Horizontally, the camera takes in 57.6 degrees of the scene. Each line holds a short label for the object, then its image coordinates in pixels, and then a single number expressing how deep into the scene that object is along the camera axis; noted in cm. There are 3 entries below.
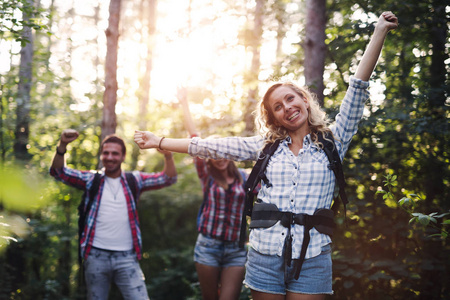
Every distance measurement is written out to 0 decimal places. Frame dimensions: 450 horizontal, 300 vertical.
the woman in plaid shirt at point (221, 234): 455
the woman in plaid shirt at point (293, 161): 251
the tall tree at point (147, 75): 1482
